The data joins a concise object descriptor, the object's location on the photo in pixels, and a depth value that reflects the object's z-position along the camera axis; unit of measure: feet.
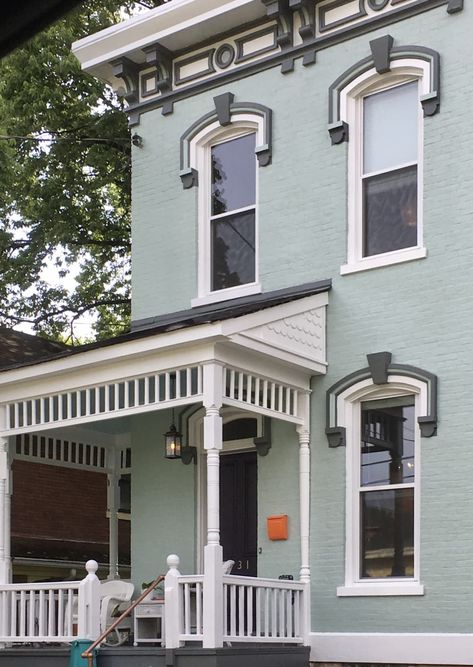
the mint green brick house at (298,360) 32.12
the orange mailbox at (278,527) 35.24
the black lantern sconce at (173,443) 38.45
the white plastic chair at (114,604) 35.17
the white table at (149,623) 33.30
